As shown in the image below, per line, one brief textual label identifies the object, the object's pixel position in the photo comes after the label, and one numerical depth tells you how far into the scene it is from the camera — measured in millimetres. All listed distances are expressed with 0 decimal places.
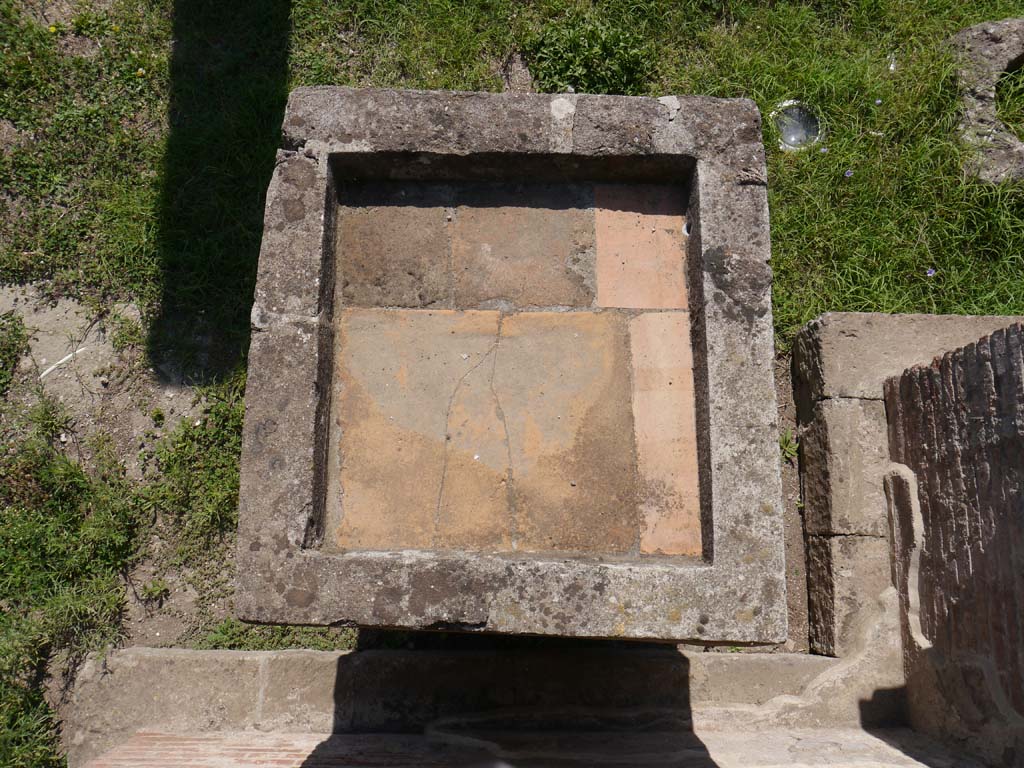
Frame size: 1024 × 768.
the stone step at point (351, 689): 2863
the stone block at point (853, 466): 3121
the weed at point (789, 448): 3533
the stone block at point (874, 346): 3201
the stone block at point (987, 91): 3844
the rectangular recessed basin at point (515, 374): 1920
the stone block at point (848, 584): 3064
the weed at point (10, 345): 3600
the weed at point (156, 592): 3379
